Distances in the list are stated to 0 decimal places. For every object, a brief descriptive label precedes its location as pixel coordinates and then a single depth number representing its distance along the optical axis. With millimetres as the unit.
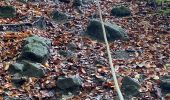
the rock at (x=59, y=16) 12355
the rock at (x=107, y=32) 10977
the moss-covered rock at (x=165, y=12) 12602
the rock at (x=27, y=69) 8148
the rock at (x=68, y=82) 7676
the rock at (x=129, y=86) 7664
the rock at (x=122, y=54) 9695
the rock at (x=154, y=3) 14371
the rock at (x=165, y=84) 7881
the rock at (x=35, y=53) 8695
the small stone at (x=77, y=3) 14473
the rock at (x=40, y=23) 11340
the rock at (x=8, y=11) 11836
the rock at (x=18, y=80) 7875
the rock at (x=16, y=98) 7297
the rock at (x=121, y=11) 13602
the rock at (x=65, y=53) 9460
